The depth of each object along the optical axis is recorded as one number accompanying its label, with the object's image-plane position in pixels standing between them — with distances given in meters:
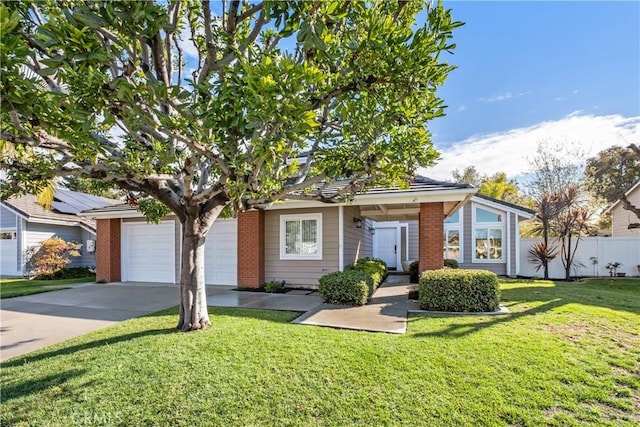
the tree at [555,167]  22.70
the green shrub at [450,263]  12.70
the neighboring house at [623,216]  18.94
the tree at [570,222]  14.49
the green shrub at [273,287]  10.34
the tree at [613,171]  28.66
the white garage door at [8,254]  17.02
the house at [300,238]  9.38
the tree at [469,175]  35.83
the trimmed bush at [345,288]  7.70
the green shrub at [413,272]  12.37
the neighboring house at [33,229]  16.86
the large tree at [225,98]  2.73
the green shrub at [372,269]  9.23
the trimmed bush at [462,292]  6.81
